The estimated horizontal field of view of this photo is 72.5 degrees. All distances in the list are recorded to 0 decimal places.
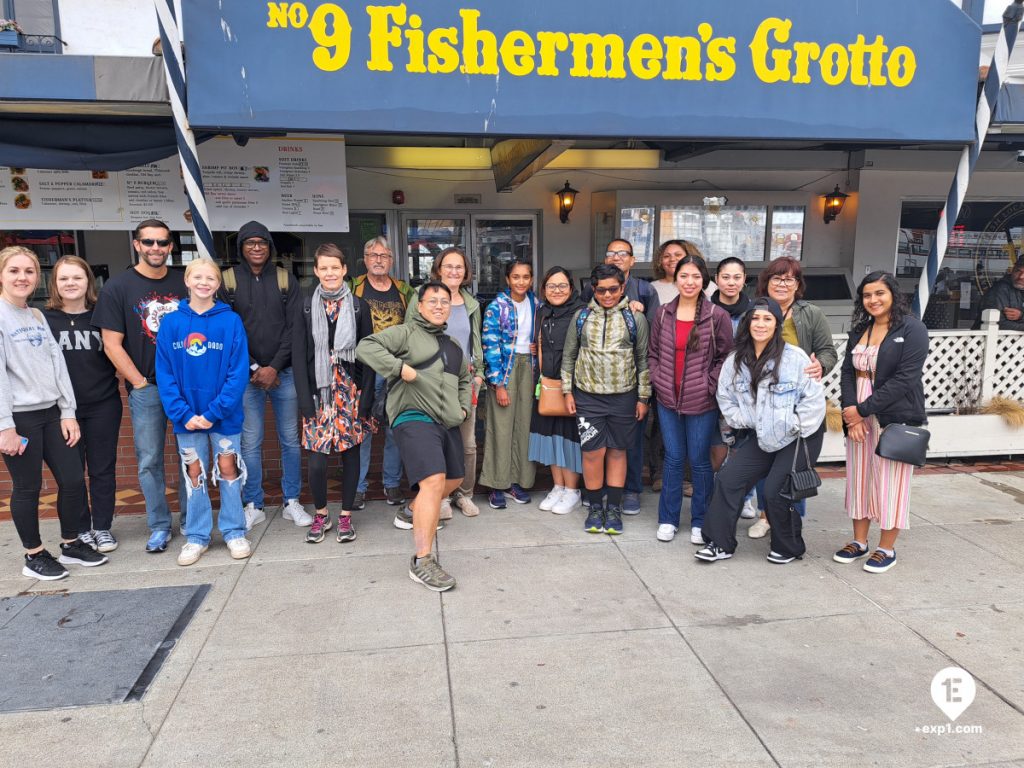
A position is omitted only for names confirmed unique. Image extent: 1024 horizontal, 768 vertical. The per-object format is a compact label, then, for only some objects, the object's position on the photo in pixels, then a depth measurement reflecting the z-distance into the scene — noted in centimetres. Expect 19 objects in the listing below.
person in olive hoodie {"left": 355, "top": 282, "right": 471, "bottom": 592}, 391
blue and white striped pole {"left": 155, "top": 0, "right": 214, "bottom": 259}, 434
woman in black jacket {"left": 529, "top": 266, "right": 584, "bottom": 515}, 476
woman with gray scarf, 434
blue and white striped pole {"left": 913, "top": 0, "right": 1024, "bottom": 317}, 512
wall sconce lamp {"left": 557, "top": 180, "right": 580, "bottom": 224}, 942
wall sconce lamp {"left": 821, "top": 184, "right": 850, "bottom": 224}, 1002
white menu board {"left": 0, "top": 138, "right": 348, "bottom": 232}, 621
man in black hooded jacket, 452
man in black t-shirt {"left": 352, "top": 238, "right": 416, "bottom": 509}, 470
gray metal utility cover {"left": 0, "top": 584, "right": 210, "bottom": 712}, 300
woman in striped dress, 392
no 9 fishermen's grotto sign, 461
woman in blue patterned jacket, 490
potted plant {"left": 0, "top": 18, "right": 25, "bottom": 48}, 682
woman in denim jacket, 395
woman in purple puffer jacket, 432
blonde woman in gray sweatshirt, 376
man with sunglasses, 415
